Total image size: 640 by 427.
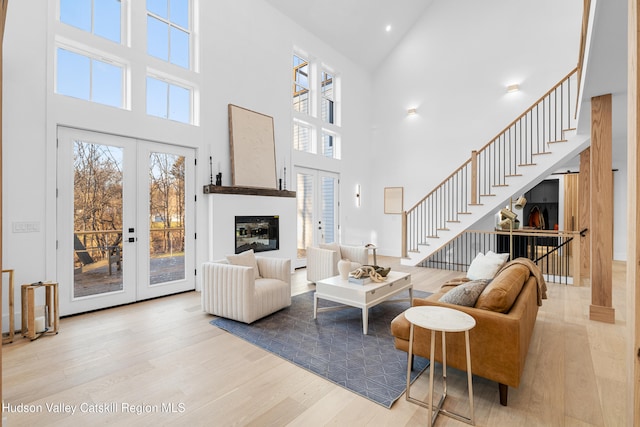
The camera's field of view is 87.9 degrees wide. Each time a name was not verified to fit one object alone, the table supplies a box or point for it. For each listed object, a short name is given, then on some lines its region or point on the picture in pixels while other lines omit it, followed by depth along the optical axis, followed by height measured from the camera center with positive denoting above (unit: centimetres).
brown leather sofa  233 -96
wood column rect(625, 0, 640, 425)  127 -3
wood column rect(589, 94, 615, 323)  400 +5
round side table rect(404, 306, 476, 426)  218 -75
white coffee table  375 -96
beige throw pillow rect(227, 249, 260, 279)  439 -66
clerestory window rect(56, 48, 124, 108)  424 +177
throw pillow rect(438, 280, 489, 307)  266 -68
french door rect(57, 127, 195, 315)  421 -13
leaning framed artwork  589 +117
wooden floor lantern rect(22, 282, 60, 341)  350 -109
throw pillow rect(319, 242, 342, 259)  604 -65
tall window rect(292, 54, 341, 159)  780 +252
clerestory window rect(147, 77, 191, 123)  509 +176
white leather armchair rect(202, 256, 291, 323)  391 -100
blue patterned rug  273 -136
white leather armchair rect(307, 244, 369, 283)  558 -81
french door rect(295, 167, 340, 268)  768 +9
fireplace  608 -43
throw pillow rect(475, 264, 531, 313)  248 -62
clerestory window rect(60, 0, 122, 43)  425 +260
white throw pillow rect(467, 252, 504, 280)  386 -67
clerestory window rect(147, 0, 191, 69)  505 +285
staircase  595 +75
